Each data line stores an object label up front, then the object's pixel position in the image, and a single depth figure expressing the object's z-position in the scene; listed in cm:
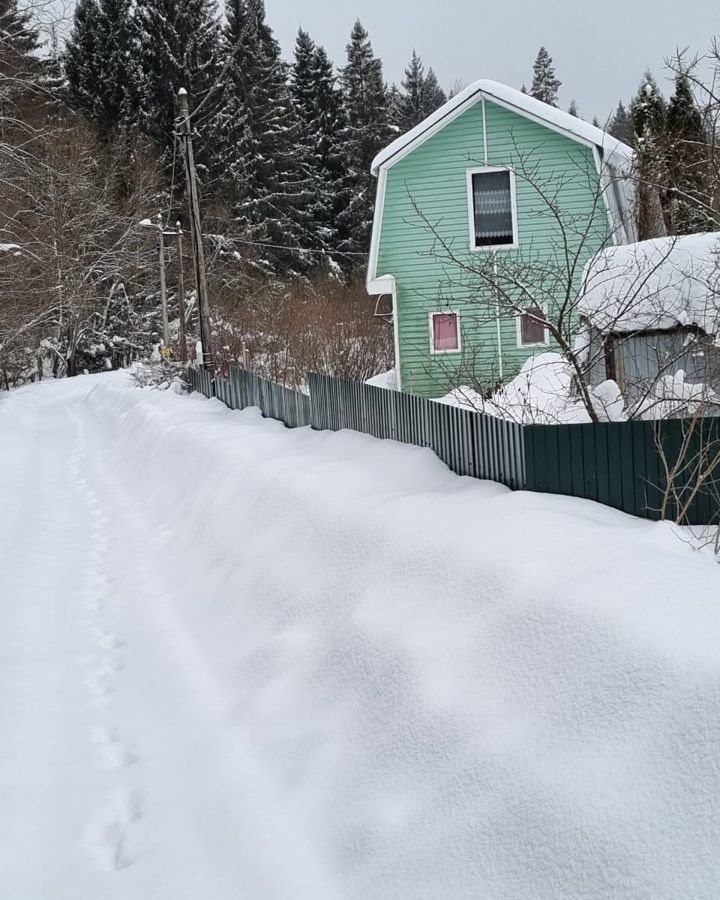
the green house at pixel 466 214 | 1795
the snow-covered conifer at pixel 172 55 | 4997
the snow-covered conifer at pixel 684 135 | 916
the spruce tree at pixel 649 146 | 1252
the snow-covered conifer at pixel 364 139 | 4875
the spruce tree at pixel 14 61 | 1623
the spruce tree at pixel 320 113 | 5344
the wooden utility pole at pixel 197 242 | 2038
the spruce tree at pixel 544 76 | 8062
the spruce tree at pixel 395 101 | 6298
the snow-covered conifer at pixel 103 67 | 5150
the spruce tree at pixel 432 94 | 6569
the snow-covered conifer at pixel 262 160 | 4825
